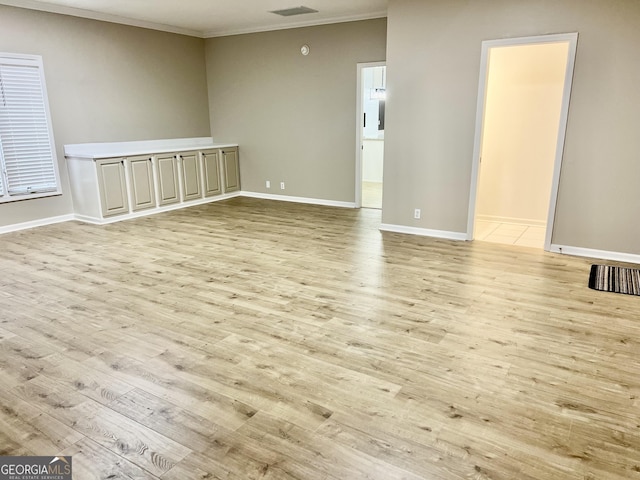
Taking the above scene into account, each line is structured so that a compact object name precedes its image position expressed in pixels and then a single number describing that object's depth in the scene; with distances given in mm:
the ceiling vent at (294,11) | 5979
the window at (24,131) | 5477
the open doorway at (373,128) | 9719
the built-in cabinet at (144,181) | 6043
